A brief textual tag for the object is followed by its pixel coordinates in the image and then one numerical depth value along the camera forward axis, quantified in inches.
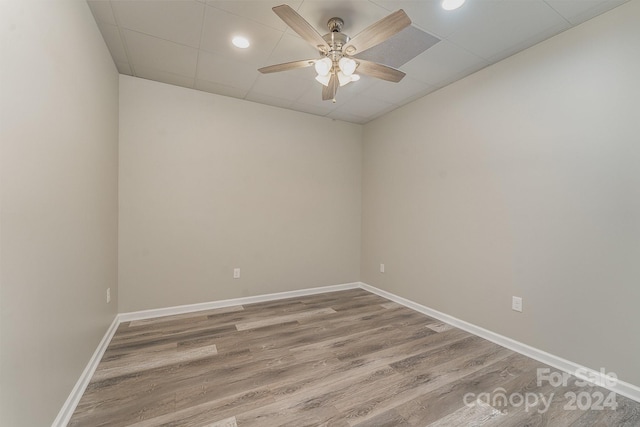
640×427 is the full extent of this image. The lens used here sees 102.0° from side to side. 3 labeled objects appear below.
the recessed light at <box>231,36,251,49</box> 84.5
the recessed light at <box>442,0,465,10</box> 68.4
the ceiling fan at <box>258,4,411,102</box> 59.6
